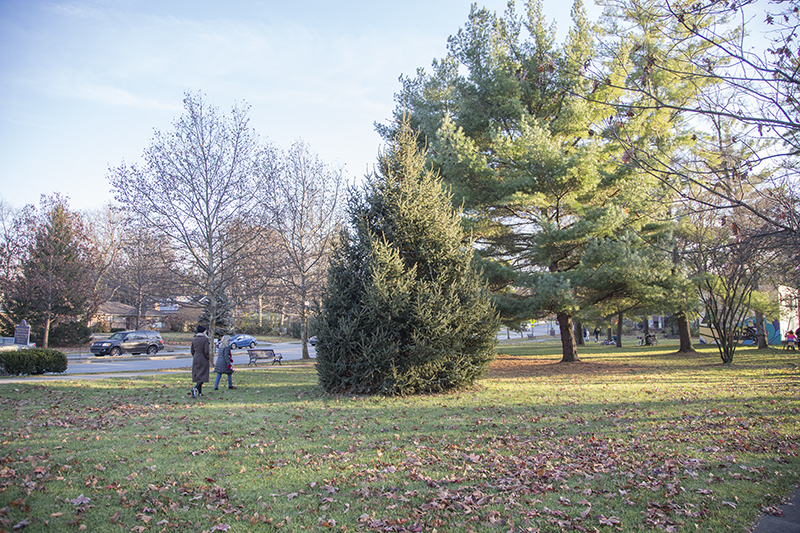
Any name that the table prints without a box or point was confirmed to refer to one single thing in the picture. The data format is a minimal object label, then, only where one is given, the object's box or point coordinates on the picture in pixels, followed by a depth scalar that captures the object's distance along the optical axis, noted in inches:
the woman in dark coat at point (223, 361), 552.1
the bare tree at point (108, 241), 2022.6
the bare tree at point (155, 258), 818.5
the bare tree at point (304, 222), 1046.4
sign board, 856.9
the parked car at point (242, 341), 1689.3
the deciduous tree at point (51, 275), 1253.7
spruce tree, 459.2
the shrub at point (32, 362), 621.0
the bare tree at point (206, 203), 805.9
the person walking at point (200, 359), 483.5
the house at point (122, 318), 2064.5
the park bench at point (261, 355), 1023.0
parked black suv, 1299.2
